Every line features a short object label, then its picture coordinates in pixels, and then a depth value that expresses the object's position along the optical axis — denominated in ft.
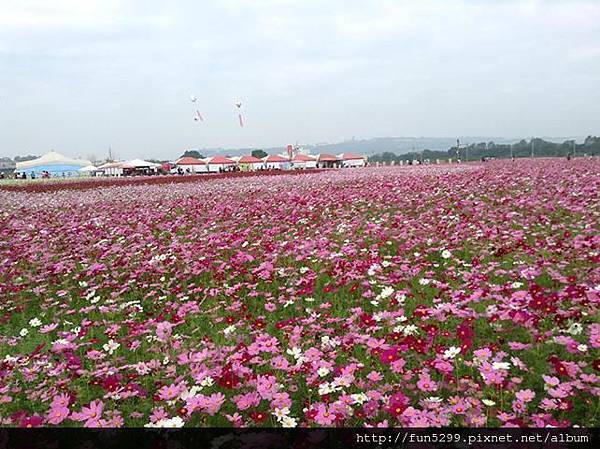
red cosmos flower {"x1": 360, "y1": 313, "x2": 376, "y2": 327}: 11.03
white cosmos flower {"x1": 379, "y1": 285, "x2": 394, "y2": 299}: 12.70
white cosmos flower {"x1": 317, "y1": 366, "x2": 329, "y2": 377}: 8.37
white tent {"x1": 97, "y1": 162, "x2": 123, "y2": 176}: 197.68
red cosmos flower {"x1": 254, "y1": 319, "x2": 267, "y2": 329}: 11.84
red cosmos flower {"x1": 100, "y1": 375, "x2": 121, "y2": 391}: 8.66
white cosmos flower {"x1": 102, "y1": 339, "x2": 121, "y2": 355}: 10.29
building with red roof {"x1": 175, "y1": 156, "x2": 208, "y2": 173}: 208.33
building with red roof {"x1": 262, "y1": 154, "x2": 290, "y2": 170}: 225.97
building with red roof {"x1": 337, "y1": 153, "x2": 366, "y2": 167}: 218.79
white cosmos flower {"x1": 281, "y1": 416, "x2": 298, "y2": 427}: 7.14
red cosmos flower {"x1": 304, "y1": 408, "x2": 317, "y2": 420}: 7.05
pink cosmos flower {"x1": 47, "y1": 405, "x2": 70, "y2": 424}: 7.47
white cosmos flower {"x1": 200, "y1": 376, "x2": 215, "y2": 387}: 8.34
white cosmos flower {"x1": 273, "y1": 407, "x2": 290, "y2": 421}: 7.25
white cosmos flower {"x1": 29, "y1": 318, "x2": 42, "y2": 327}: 13.35
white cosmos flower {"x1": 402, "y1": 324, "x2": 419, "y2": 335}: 10.07
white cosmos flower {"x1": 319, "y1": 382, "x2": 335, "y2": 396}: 7.73
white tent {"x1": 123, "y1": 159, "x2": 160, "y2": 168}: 171.63
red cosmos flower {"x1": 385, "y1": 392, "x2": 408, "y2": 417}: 7.22
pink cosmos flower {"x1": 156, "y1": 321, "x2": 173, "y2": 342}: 10.92
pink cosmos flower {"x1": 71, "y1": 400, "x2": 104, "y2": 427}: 7.11
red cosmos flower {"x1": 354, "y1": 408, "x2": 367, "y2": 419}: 7.55
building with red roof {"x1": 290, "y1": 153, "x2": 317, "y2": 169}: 222.93
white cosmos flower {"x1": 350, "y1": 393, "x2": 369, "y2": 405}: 7.62
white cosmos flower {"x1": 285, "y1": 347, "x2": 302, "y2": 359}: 9.43
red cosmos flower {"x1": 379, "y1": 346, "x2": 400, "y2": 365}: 8.76
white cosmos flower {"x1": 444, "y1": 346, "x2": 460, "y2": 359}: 8.55
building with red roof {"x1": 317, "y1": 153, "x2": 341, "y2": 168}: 218.63
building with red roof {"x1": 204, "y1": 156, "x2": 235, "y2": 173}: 208.85
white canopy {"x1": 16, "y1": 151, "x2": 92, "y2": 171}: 264.58
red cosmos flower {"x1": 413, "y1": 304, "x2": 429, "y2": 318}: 10.82
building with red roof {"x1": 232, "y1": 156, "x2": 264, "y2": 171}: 193.47
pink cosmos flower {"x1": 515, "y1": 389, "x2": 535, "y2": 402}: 7.09
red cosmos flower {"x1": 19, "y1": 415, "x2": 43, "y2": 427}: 7.20
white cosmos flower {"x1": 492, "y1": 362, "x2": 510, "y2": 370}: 7.81
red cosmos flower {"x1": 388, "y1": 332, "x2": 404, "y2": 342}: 10.06
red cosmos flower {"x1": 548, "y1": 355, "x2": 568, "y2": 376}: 7.98
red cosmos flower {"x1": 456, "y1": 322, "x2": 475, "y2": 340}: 8.97
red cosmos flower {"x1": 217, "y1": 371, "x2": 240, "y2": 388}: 8.37
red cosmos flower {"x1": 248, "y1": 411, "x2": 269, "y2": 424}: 7.57
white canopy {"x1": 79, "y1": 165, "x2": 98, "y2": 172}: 215.12
